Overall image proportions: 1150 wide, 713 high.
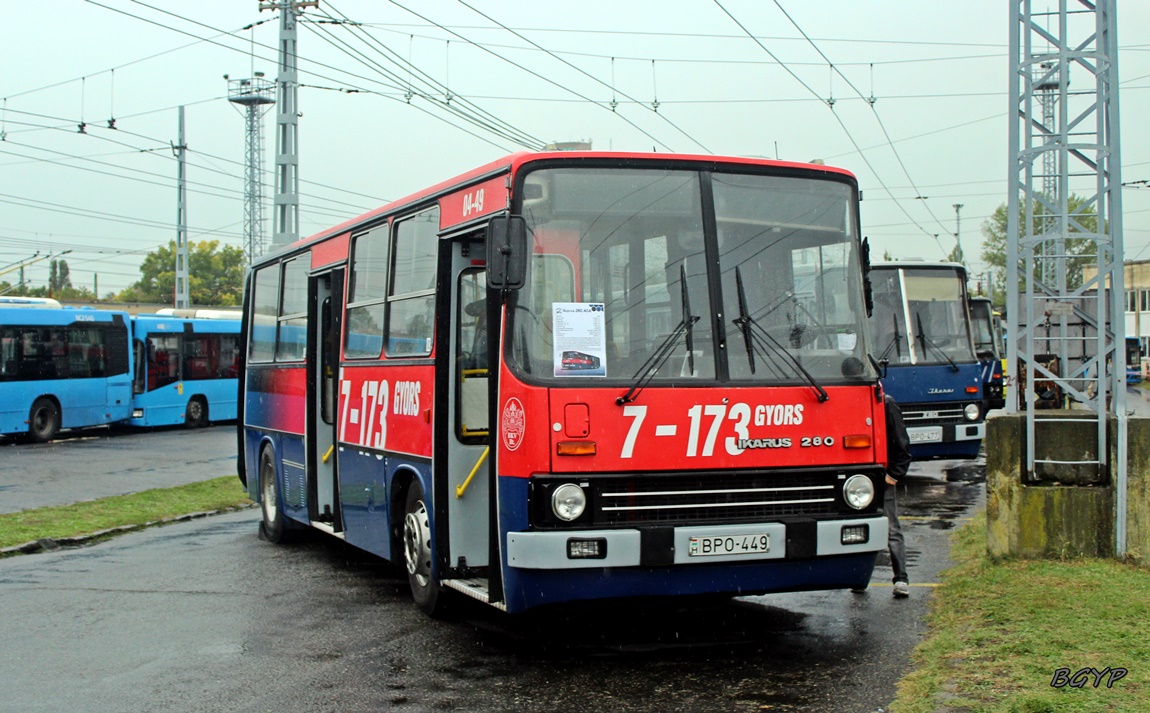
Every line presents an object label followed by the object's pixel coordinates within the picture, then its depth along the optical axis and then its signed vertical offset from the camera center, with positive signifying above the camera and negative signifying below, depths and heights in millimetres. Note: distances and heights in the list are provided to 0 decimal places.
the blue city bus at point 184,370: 34531 +325
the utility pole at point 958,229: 82500 +9812
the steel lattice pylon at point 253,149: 53406 +10178
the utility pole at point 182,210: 48750 +6514
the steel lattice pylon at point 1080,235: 9805 +1094
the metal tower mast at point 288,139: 23703 +4480
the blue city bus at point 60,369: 29641 +323
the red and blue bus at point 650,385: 7164 -36
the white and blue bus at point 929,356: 17781 +285
